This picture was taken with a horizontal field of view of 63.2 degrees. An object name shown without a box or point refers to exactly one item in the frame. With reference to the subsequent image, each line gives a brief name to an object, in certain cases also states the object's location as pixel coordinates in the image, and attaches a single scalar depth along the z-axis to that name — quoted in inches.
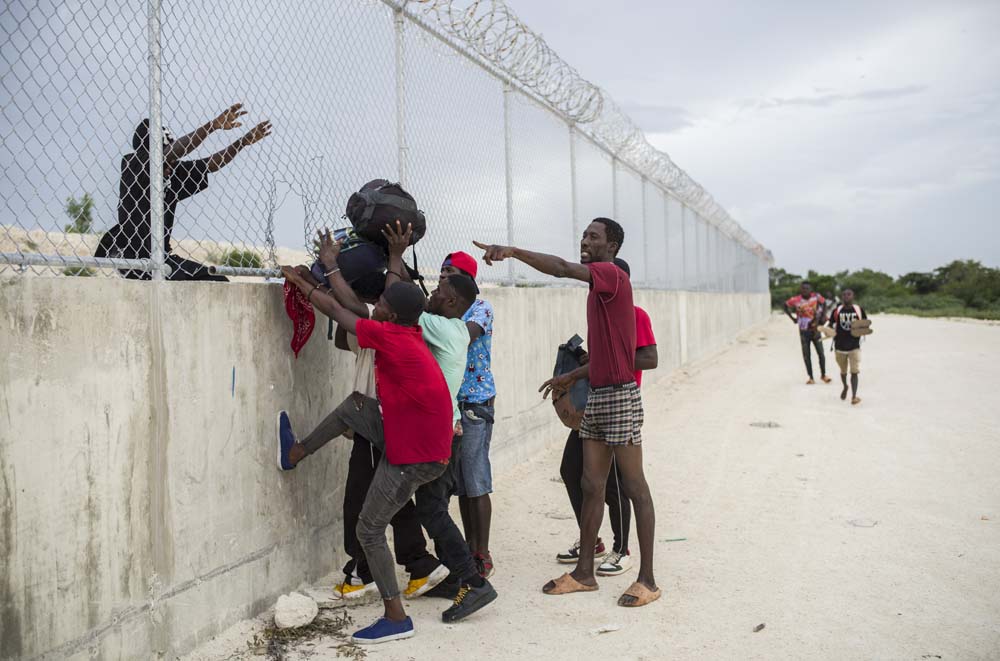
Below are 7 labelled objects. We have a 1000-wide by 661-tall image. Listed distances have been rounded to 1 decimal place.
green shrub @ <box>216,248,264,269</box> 151.1
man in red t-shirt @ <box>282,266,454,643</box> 136.3
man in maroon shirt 162.1
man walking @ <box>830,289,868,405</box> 429.7
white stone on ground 144.8
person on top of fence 128.4
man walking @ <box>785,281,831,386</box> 513.3
